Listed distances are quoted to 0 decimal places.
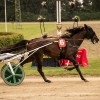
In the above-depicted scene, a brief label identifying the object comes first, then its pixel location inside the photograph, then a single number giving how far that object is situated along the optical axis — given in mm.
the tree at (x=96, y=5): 64812
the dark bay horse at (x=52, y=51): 11320
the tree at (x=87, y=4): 65188
